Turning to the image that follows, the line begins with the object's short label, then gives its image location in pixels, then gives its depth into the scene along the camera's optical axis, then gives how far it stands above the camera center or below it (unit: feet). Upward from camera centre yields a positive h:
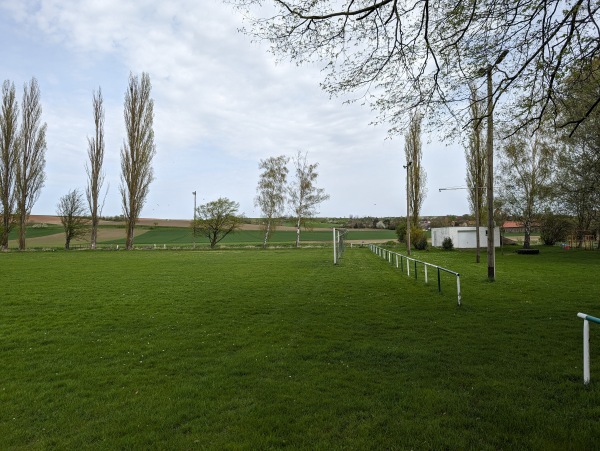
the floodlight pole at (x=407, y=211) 96.78 +4.01
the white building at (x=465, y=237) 135.23 -3.91
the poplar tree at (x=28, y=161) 134.00 +23.42
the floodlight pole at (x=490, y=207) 45.90 +2.23
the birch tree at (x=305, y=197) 167.63 +12.72
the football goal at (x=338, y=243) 89.98 -3.97
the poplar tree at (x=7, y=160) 130.82 +22.93
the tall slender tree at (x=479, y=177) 93.41 +14.75
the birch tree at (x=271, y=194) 168.96 +14.33
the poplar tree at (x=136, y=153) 143.54 +27.54
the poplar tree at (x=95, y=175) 144.36 +19.60
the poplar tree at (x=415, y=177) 140.97 +18.09
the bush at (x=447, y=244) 132.67 -6.12
